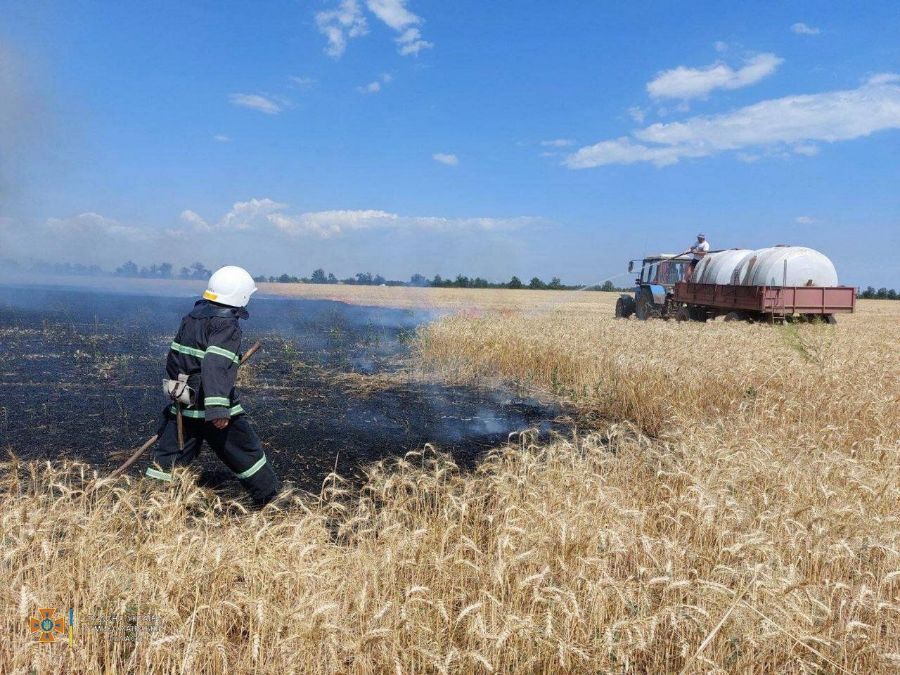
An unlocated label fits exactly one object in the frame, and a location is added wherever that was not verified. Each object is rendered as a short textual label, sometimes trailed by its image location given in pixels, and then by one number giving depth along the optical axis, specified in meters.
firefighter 4.39
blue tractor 23.51
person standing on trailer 23.09
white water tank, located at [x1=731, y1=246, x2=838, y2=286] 19.23
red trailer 18.05
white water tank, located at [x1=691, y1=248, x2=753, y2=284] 21.45
